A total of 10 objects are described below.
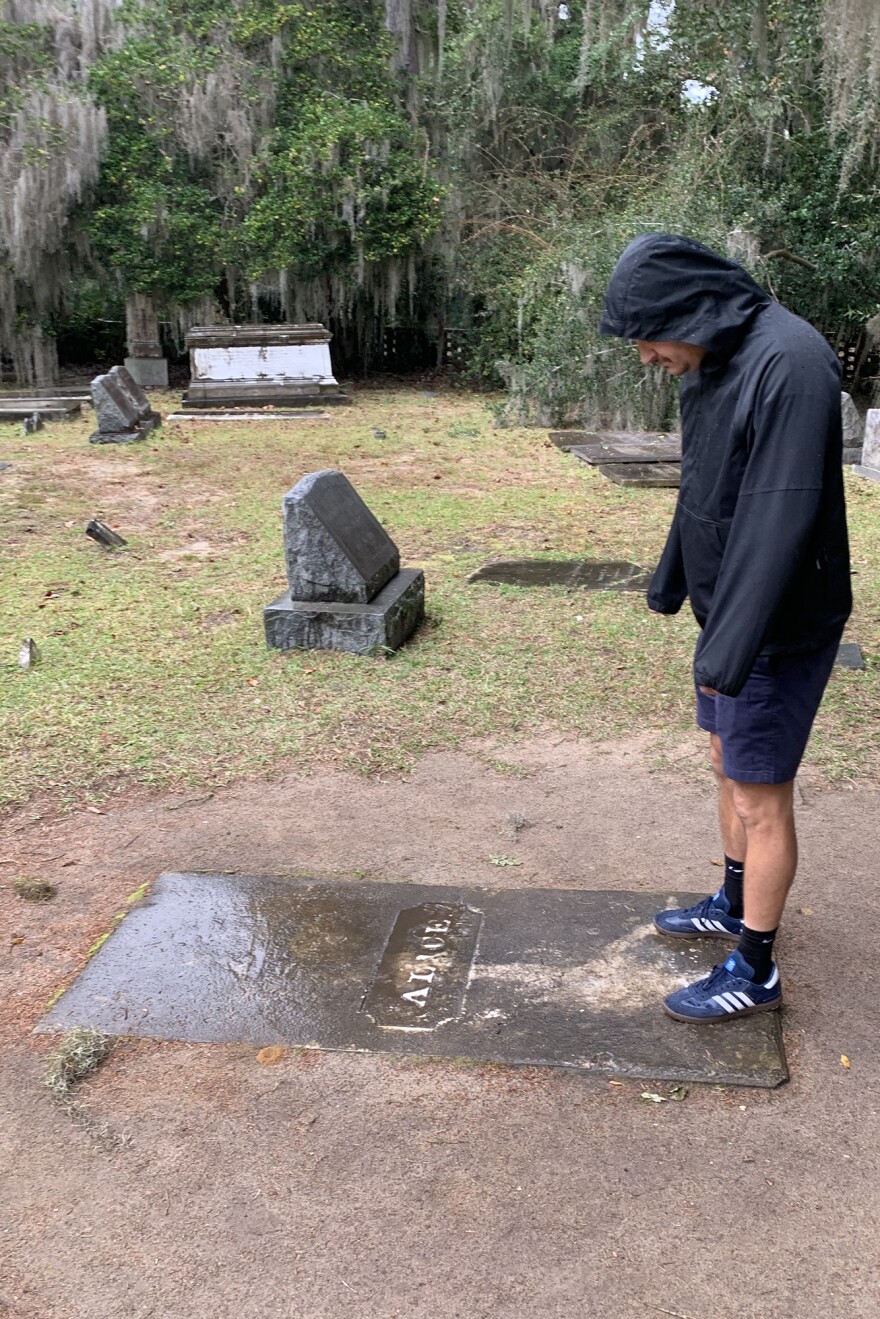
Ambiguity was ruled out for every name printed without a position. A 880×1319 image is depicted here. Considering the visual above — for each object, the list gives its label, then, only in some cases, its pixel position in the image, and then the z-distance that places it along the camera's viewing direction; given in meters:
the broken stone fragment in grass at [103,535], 7.59
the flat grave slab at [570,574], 6.62
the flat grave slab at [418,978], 2.57
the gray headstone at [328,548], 5.29
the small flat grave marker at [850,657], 5.20
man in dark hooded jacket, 2.20
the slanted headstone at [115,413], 11.97
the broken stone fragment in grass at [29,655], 5.38
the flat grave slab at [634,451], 10.40
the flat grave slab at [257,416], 13.95
